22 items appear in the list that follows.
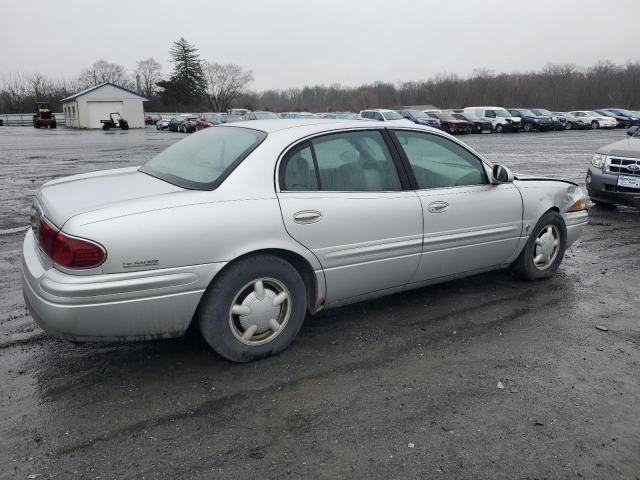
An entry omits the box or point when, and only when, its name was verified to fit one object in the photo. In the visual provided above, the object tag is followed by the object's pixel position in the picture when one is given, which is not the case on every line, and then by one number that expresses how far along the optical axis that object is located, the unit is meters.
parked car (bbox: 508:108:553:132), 39.19
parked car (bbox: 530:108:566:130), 40.12
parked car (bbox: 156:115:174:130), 50.48
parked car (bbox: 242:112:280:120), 30.66
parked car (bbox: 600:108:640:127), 43.77
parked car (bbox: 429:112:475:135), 34.47
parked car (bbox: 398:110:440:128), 33.34
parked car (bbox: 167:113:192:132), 45.95
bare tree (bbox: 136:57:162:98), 111.56
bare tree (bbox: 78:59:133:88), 108.50
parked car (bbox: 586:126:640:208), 8.26
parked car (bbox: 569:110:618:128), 42.13
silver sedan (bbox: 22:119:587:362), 3.02
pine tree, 84.50
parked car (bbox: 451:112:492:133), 35.91
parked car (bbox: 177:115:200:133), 42.06
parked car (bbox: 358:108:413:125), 29.83
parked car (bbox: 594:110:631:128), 44.28
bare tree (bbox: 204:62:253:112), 98.97
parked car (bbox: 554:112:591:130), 41.84
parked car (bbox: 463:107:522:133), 37.50
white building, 53.59
